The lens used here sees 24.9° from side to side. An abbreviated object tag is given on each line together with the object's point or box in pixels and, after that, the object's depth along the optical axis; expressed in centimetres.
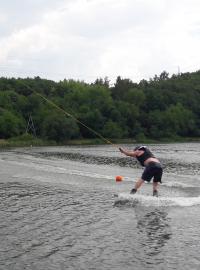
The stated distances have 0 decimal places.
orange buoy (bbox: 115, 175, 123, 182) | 2435
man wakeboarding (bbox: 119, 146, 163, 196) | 1811
